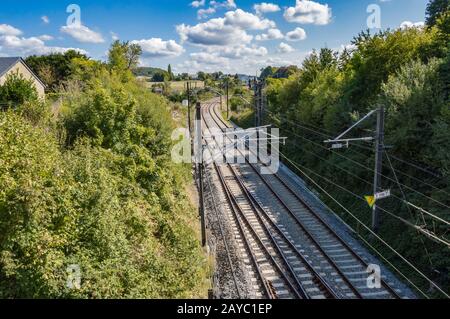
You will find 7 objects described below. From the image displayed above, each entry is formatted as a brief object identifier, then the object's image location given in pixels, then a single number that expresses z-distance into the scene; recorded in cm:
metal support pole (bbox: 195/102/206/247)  1480
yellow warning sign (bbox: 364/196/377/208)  1442
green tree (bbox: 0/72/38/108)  2175
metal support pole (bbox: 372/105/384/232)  1488
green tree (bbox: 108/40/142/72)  4345
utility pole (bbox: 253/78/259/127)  3266
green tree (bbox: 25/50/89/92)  4587
